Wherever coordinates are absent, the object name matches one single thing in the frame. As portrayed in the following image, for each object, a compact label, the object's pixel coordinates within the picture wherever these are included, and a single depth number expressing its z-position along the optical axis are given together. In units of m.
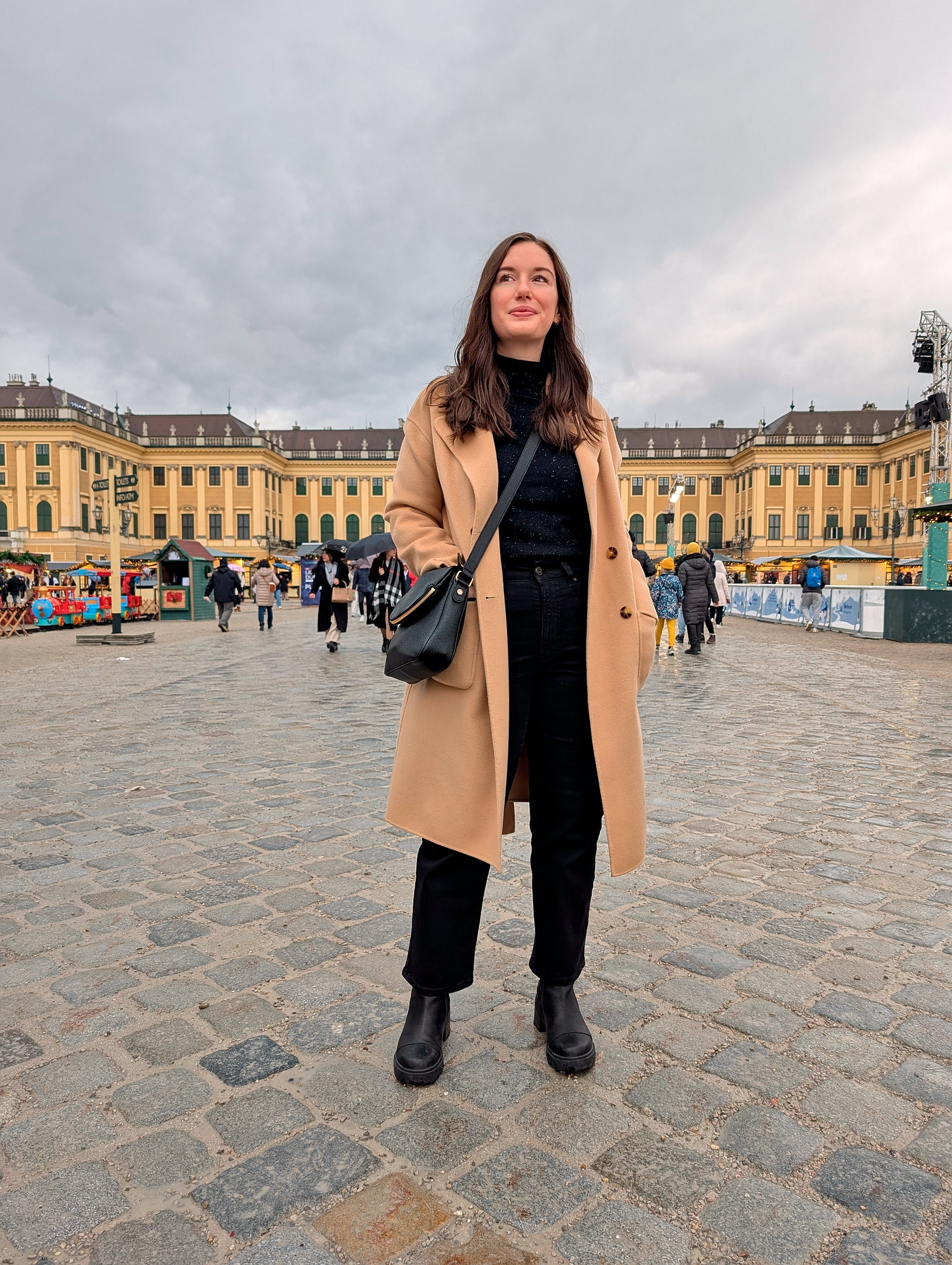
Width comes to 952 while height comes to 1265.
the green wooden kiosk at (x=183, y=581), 25.61
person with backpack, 20.77
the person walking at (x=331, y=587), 13.71
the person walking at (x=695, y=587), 13.06
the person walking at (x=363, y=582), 22.28
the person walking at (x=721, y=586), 17.32
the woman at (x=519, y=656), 2.00
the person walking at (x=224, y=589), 19.67
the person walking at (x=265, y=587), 20.48
